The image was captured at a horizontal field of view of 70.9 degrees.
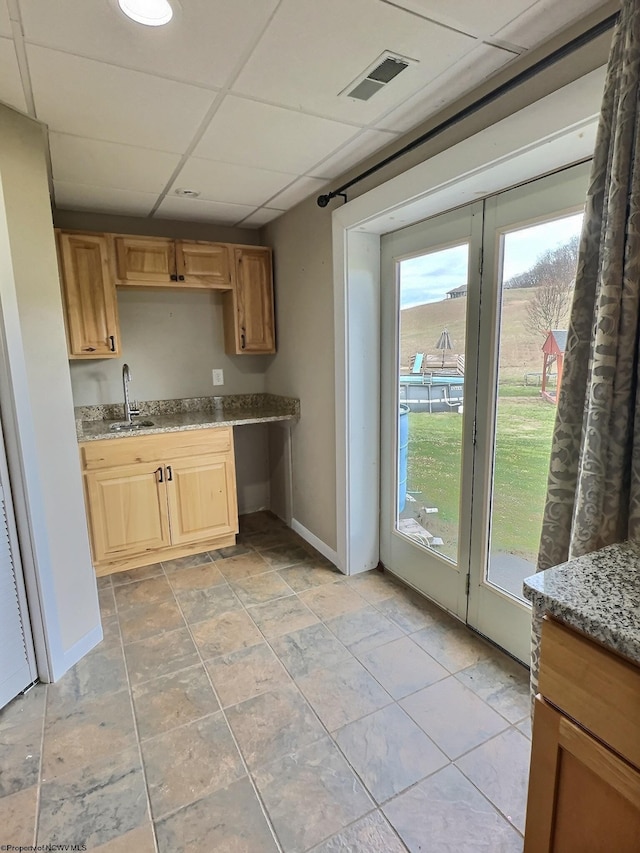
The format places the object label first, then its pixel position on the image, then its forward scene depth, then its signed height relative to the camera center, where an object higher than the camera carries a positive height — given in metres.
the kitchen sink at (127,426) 2.93 -0.45
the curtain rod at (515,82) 1.25 +0.88
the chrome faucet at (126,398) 3.05 -0.26
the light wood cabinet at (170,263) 2.99 +0.66
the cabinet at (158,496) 2.76 -0.88
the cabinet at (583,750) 0.77 -0.73
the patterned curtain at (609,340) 1.08 +0.02
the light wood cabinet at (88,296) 2.82 +0.41
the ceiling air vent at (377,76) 1.47 +0.95
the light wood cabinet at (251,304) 3.32 +0.39
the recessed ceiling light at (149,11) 1.20 +0.94
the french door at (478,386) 1.75 -0.16
